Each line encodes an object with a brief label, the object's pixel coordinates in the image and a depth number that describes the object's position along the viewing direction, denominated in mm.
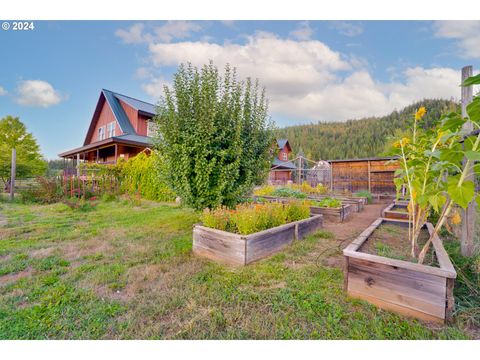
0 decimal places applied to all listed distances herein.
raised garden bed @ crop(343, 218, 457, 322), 1652
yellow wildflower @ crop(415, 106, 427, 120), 2342
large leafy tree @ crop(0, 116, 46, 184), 14000
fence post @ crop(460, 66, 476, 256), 2480
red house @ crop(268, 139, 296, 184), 25016
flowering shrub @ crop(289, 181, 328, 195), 11345
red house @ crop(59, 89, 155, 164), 13927
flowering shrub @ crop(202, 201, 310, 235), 3160
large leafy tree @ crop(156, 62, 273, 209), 3680
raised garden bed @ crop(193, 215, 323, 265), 2855
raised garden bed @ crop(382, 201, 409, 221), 4672
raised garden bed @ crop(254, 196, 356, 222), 5781
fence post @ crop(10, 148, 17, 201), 9250
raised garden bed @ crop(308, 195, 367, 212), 7549
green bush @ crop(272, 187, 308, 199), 8453
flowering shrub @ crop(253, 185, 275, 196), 9398
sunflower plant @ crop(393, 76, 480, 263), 1526
